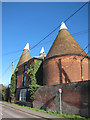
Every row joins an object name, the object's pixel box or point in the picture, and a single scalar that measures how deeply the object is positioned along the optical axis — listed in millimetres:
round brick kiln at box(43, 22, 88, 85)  17108
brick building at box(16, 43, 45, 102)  21125
